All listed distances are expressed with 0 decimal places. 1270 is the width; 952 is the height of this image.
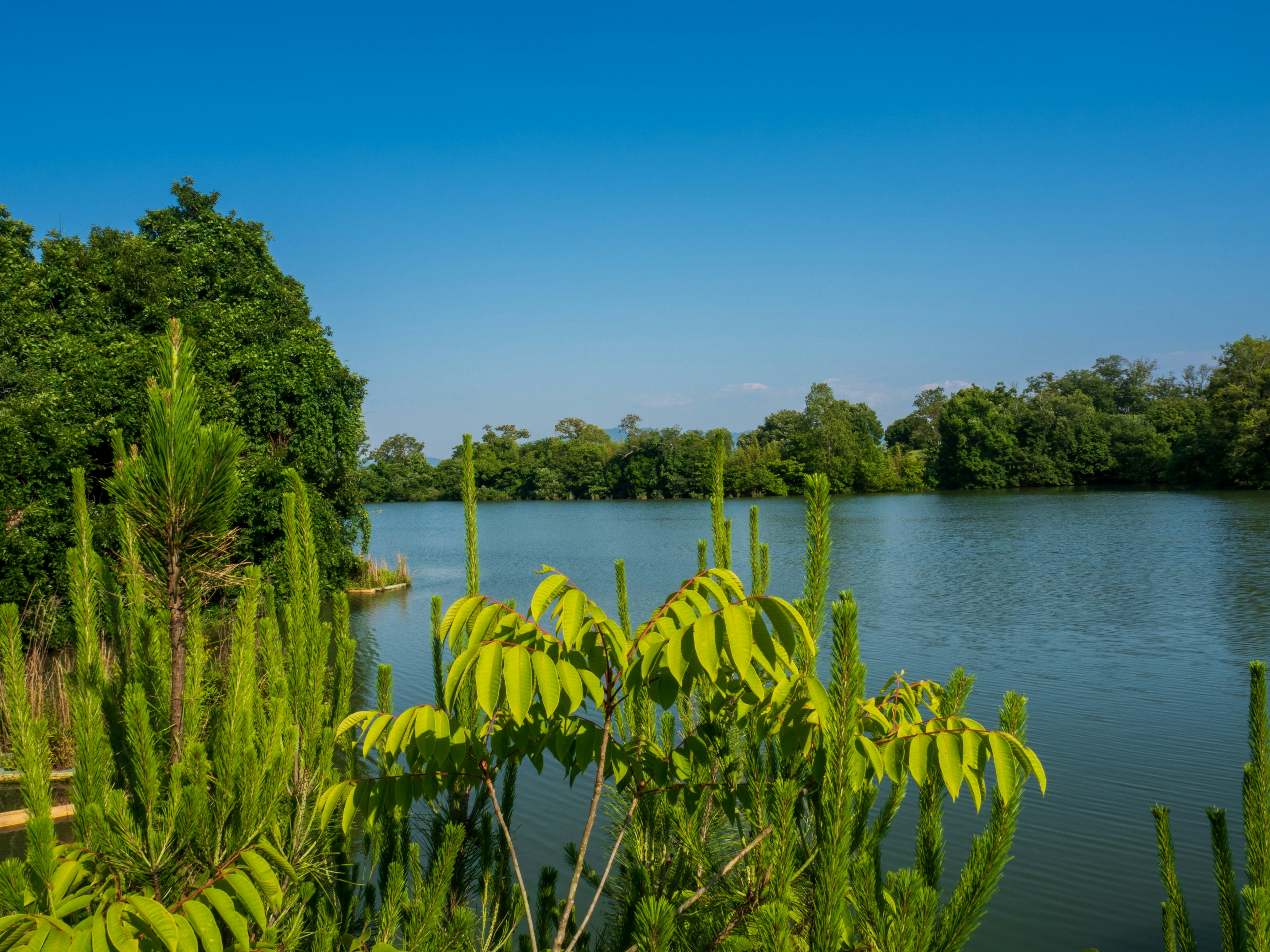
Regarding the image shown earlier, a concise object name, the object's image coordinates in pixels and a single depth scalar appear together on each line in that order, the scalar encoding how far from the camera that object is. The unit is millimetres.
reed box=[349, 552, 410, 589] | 20375
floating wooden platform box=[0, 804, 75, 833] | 5703
